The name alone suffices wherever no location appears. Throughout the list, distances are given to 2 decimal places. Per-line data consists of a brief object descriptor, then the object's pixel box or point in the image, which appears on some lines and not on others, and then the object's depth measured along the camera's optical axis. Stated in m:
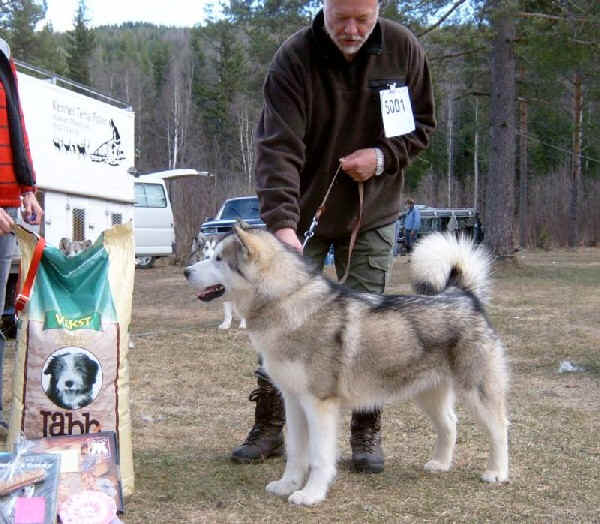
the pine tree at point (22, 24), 29.05
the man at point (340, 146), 3.10
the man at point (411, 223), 21.75
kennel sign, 7.02
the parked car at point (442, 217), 26.81
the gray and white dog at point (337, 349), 2.82
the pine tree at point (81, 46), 37.00
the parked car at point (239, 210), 16.55
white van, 15.09
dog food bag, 2.61
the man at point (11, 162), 3.22
